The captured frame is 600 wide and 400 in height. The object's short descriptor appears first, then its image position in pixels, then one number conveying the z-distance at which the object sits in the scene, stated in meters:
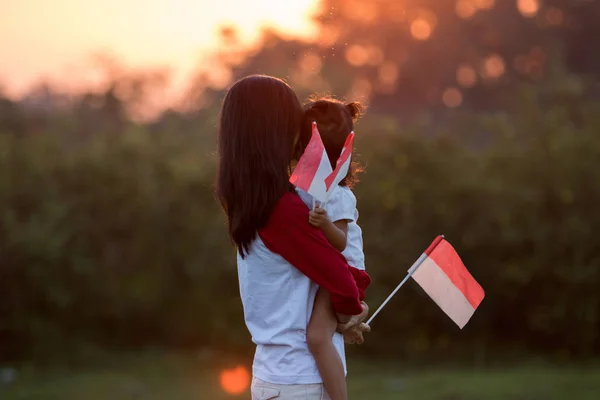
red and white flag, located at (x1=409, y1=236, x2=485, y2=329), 6.02
